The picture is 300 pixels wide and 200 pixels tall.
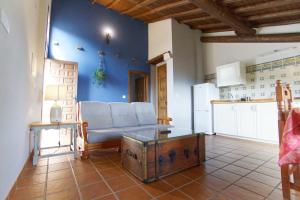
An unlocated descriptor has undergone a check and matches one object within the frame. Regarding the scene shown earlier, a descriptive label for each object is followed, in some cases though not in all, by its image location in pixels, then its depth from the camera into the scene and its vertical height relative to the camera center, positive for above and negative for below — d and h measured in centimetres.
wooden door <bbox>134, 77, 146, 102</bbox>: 686 +72
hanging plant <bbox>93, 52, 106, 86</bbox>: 500 +100
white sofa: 277 -28
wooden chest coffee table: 185 -59
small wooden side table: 241 -32
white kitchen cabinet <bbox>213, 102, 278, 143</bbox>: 357 -39
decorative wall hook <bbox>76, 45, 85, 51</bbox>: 479 +175
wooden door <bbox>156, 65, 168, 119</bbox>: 572 +52
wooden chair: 140 -22
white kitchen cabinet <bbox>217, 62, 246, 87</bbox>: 447 +88
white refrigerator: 489 +0
